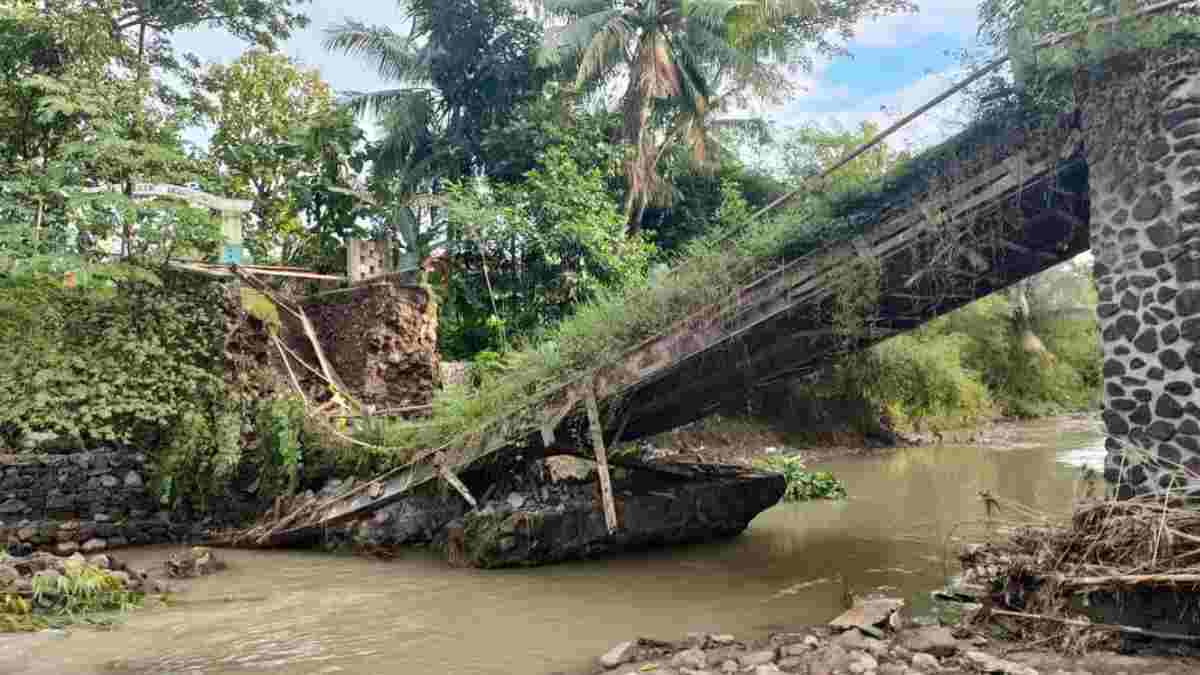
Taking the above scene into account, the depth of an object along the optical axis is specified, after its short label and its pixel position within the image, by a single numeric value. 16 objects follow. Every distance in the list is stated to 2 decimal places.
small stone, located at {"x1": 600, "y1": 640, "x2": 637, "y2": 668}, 5.79
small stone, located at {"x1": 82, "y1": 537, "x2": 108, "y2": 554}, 10.33
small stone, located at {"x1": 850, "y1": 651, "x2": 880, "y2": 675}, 5.02
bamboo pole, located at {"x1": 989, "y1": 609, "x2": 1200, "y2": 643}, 5.28
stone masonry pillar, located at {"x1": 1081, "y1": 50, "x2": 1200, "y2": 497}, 5.80
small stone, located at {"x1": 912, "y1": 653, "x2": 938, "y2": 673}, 5.06
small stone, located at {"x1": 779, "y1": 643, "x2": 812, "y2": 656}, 5.51
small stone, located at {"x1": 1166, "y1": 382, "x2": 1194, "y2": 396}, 5.83
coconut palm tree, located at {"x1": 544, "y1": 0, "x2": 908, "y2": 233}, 19.44
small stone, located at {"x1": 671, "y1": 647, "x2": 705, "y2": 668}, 5.51
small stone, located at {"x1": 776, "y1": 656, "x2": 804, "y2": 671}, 5.27
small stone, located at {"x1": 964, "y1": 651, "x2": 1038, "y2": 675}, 4.87
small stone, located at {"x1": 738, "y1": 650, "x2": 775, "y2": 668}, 5.39
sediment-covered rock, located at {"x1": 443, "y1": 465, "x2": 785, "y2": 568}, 9.48
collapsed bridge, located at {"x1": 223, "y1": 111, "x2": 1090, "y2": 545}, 7.07
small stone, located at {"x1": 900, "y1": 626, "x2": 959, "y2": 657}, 5.39
